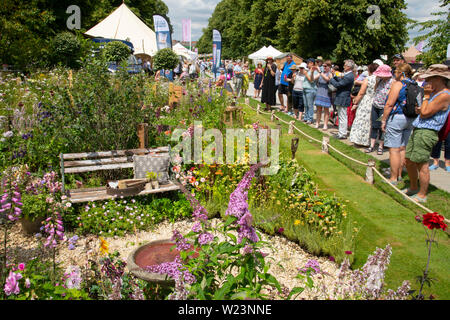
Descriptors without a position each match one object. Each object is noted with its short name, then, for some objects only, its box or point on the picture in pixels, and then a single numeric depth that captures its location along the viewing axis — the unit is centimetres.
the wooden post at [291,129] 860
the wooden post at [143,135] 532
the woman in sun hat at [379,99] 651
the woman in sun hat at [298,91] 1035
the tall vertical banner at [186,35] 3910
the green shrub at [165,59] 1472
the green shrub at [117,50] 1362
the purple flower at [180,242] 256
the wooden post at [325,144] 741
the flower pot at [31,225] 420
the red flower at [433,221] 246
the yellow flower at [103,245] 272
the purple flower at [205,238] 240
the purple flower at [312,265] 241
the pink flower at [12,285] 193
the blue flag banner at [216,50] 1758
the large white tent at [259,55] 2338
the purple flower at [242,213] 216
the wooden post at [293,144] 573
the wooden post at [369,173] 574
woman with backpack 558
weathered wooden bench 450
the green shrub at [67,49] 1554
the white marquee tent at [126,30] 2002
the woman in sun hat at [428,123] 459
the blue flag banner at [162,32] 1717
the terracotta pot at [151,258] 275
